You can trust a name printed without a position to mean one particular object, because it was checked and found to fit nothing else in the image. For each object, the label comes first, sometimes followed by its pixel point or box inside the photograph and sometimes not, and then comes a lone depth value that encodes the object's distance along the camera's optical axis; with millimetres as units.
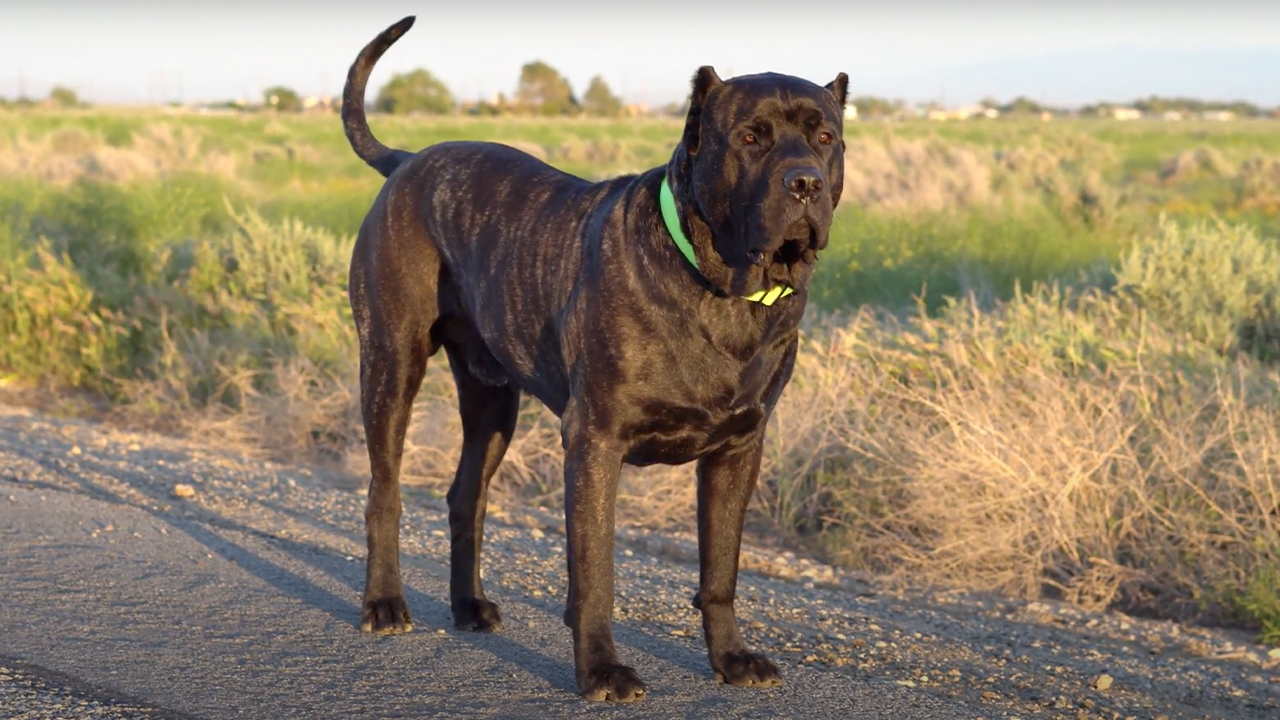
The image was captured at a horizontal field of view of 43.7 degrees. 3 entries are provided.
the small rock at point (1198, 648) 6750
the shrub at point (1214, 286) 11570
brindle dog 4785
